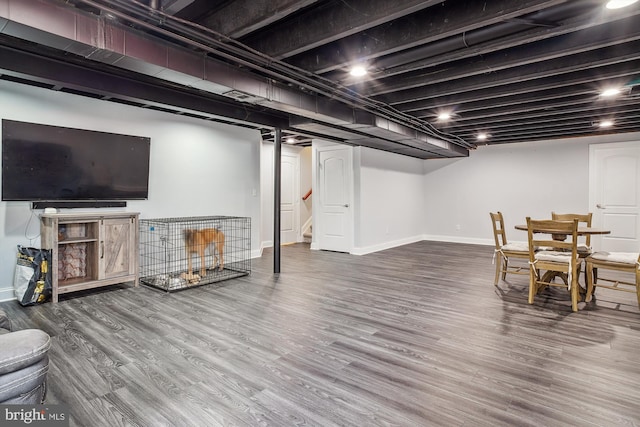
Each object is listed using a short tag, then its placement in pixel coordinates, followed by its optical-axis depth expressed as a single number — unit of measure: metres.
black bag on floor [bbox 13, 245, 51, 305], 3.67
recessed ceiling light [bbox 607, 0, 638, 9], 2.25
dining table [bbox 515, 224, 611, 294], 3.78
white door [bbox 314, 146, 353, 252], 7.35
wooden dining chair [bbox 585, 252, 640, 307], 3.69
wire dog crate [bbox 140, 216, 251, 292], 4.78
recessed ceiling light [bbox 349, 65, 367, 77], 3.36
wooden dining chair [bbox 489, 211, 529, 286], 4.42
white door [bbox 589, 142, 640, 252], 7.03
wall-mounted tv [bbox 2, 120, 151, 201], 3.71
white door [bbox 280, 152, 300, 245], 8.60
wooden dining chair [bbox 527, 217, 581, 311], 3.66
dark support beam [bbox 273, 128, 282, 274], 5.31
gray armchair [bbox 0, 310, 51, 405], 1.34
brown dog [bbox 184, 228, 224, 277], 4.98
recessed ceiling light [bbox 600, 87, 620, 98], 4.04
